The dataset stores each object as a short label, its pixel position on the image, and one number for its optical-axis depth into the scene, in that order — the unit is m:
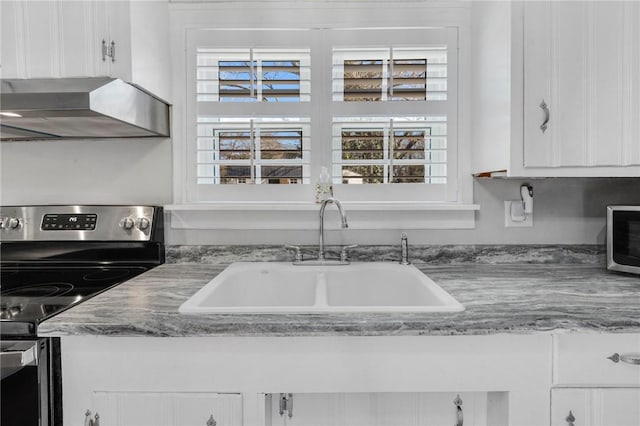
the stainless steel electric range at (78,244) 1.52
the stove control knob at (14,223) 1.63
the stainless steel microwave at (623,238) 1.41
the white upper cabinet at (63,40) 1.30
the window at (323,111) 1.72
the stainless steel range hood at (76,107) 1.19
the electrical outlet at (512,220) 1.69
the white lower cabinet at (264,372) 1.01
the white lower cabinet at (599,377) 1.02
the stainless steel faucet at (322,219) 1.52
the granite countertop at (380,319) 0.98
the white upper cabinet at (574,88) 1.32
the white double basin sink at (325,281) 1.51
